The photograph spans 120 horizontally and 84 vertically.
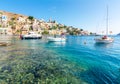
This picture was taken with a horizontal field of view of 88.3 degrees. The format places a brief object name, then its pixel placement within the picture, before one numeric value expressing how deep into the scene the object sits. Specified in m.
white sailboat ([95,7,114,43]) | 26.11
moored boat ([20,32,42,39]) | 37.89
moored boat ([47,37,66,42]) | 29.58
